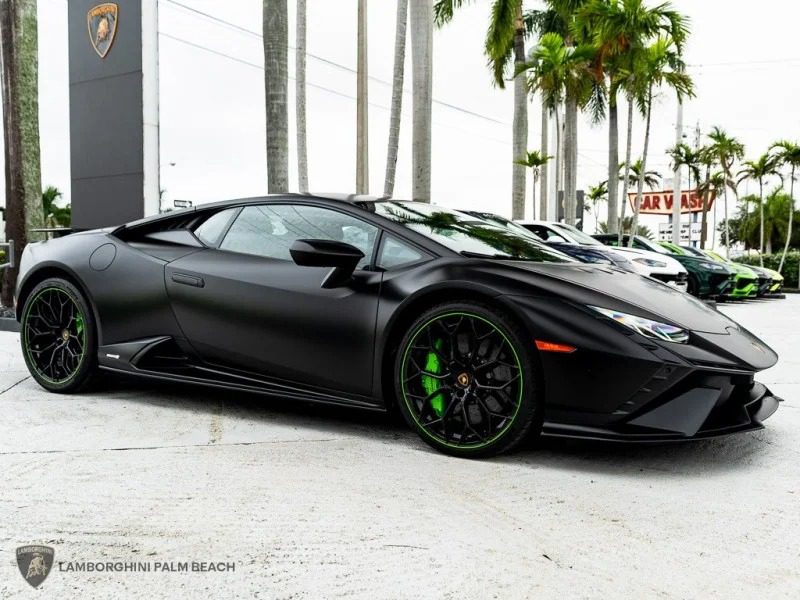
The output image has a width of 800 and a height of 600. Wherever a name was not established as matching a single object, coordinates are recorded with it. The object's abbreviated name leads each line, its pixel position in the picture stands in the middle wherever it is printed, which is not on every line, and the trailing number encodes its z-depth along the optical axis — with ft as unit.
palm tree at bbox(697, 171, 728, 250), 177.73
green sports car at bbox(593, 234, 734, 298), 56.49
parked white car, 44.50
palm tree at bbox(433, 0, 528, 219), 83.97
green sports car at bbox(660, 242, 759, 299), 58.14
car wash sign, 255.91
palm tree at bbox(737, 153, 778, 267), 116.67
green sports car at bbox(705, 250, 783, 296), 63.05
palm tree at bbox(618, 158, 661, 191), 175.32
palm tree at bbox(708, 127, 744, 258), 139.13
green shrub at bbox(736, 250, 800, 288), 109.60
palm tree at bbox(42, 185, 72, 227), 204.23
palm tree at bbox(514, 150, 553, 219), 95.91
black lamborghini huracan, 11.53
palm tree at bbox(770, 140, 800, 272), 108.17
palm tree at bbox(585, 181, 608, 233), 209.97
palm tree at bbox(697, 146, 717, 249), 140.56
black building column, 36.27
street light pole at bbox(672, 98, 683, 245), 110.63
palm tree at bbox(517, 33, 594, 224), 81.61
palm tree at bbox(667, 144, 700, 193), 133.00
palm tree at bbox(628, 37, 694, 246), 75.05
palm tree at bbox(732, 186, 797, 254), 240.53
